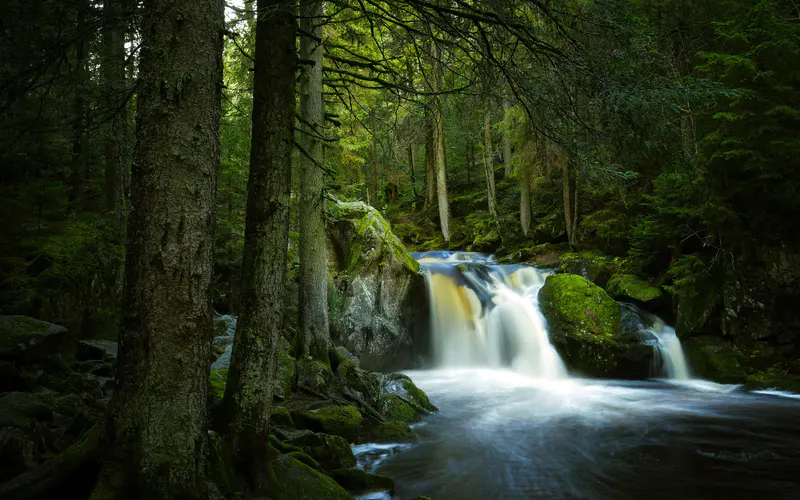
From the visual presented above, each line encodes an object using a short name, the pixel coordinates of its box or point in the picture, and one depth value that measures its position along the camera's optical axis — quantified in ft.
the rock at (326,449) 17.42
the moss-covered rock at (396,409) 27.50
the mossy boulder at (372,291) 43.16
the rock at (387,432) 23.76
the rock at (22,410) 12.29
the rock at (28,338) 16.83
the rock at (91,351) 23.10
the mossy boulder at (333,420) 21.17
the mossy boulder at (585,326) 38.22
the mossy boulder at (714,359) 34.32
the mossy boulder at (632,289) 41.22
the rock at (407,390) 30.45
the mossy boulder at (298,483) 13.00
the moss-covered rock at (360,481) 17.11
